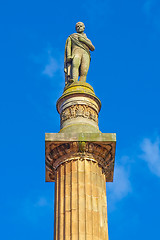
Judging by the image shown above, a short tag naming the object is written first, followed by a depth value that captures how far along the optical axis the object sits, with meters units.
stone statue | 26.42
